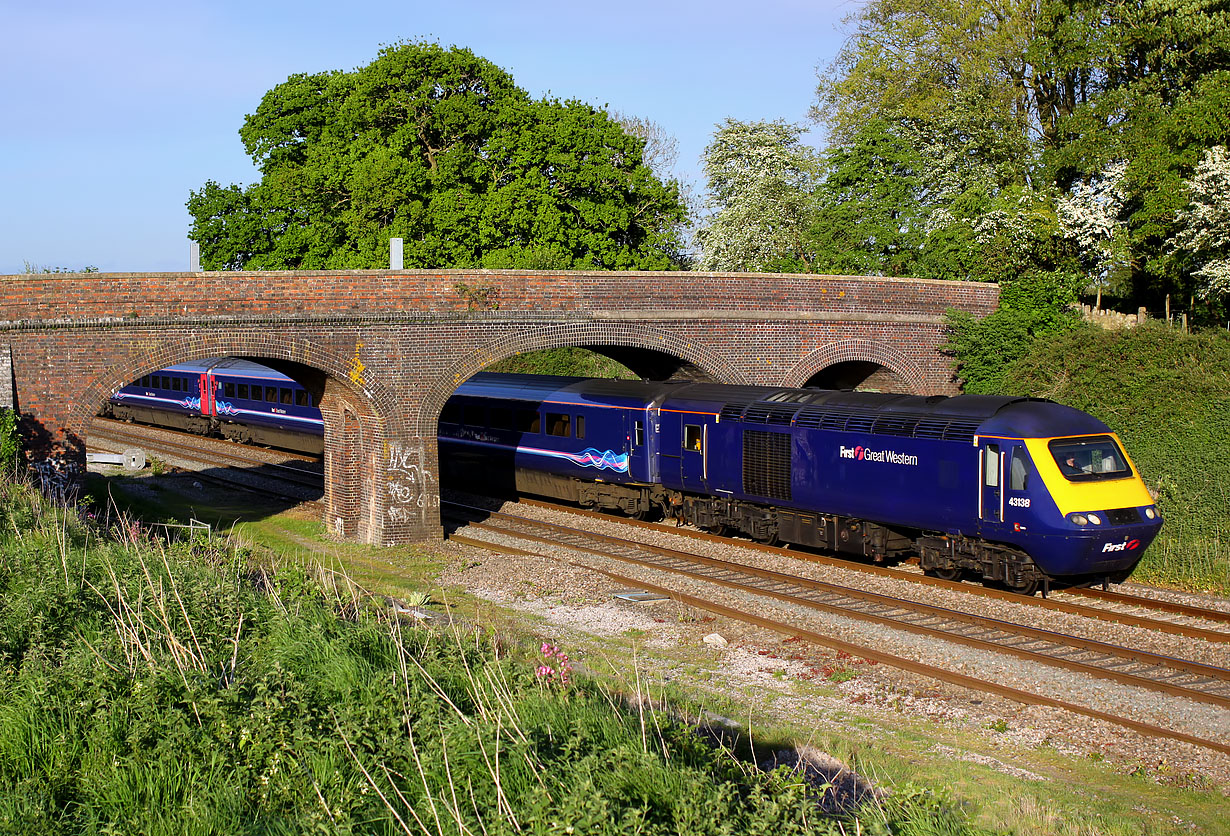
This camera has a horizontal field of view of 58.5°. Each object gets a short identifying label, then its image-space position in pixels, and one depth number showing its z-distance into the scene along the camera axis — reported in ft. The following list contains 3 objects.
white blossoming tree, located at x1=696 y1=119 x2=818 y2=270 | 142.41
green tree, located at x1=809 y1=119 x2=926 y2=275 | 121.80
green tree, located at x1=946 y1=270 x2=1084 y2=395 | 90.02
